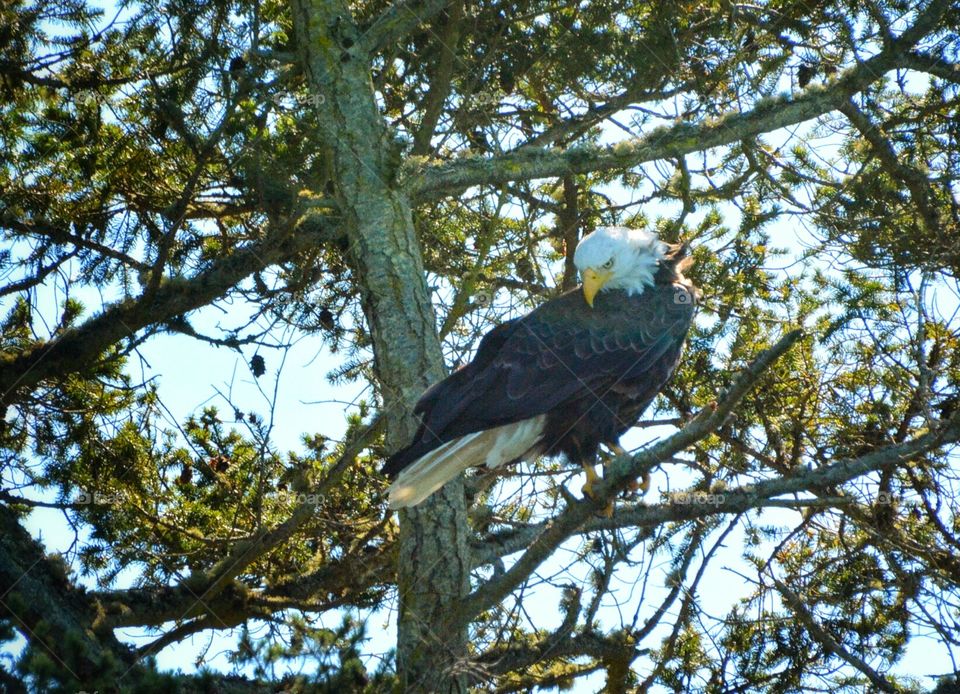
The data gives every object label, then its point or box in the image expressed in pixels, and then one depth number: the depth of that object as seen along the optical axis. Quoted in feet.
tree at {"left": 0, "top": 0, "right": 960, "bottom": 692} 30.50
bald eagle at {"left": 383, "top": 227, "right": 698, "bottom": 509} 30.81
